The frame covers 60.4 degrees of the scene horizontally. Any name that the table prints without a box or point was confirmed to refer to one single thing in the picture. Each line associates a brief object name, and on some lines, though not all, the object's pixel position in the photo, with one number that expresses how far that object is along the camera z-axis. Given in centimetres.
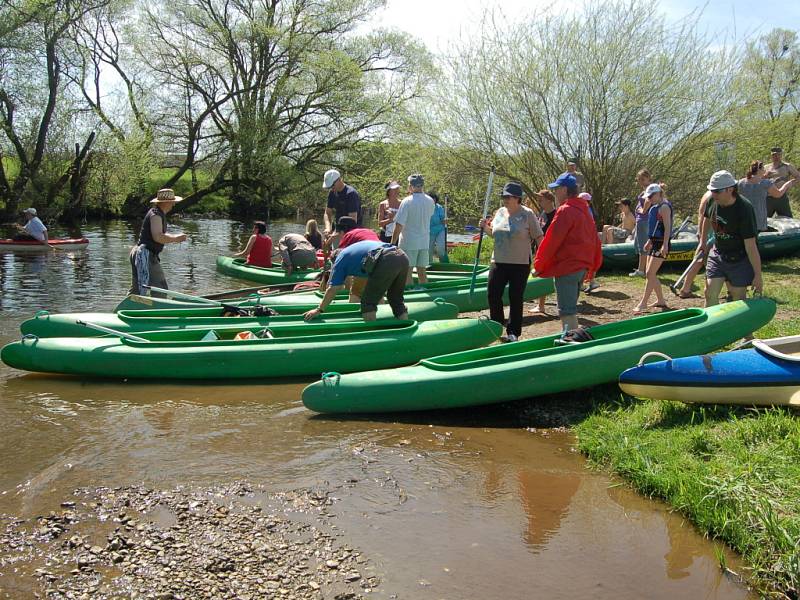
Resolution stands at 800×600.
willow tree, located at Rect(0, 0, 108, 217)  2386
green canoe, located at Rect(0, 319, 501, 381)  663
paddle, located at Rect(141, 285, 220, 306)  825
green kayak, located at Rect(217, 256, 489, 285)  1124
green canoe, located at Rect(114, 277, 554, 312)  920
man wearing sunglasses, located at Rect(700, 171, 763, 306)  586
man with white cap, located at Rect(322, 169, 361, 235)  952
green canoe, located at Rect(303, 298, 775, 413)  535
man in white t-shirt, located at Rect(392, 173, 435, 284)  857
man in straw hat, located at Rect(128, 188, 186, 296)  797
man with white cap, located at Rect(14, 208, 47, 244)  1752
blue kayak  454
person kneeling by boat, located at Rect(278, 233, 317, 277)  1259
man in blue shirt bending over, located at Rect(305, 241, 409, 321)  656
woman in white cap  823
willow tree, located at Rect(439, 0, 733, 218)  1361
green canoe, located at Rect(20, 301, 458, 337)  771
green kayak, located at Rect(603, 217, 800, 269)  1109
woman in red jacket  622
